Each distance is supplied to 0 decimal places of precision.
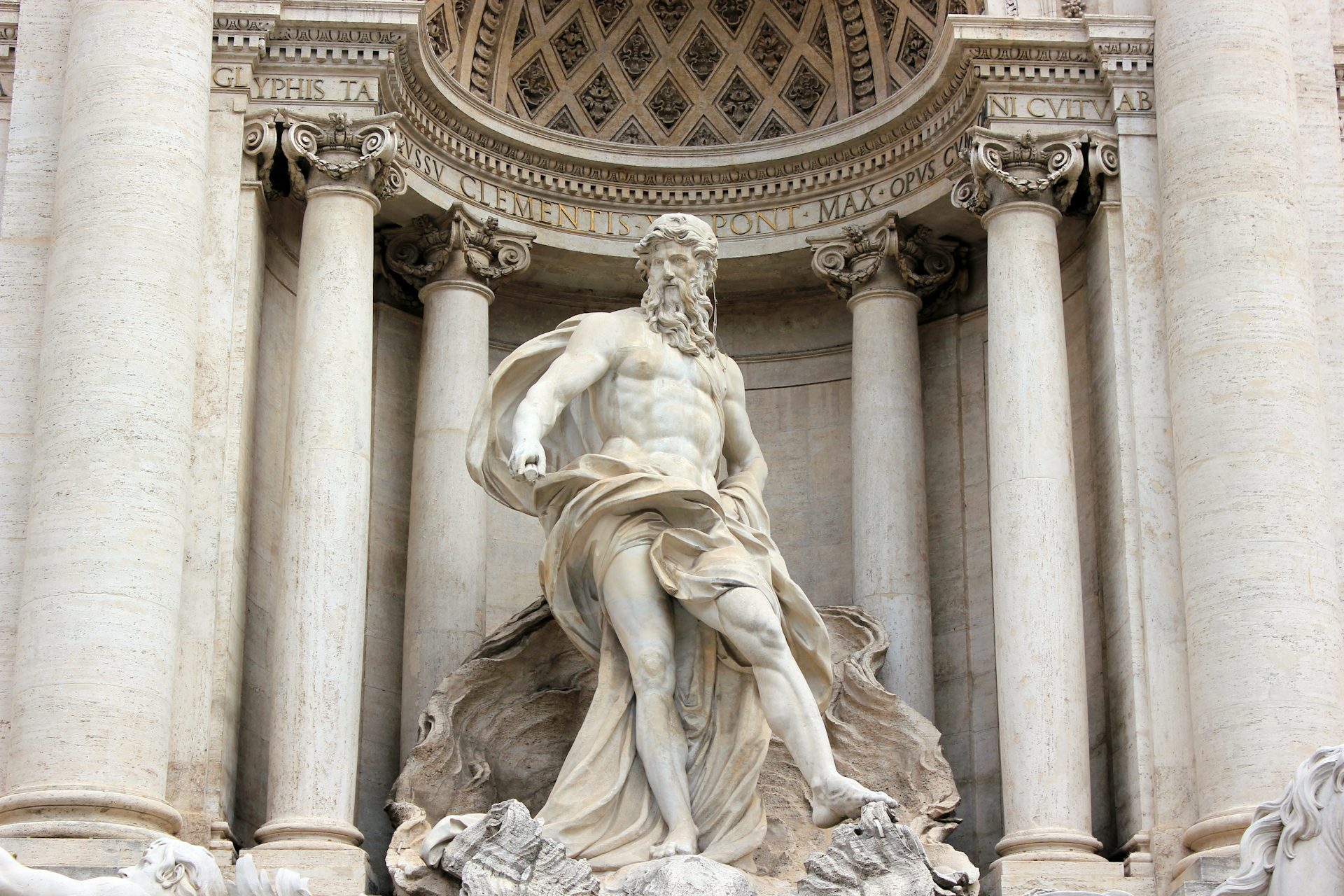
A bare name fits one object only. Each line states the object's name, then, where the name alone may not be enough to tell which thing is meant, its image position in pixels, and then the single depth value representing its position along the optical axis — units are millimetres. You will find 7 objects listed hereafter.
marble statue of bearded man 14836
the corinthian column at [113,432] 14656
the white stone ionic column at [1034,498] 15766
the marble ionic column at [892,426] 17641
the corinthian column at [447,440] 17234
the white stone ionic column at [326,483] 15539
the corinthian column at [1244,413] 15219
